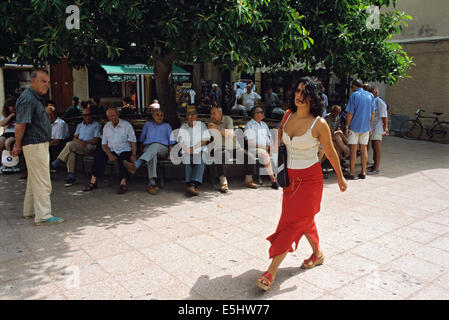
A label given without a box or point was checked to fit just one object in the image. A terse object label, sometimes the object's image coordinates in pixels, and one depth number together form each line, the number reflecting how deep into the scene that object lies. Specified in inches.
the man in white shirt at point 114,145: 276.7
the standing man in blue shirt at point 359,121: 312.5
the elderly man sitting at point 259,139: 284.8
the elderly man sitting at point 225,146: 282.7
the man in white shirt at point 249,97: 631.0
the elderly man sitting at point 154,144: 269.9
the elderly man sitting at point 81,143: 290.7
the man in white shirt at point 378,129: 338.6
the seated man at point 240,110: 558.9
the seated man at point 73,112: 448.8
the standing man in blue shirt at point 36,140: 198.1
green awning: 582.2
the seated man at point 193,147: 268.2
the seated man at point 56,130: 313.0
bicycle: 534.6
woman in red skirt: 142.9
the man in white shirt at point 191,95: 804.6
